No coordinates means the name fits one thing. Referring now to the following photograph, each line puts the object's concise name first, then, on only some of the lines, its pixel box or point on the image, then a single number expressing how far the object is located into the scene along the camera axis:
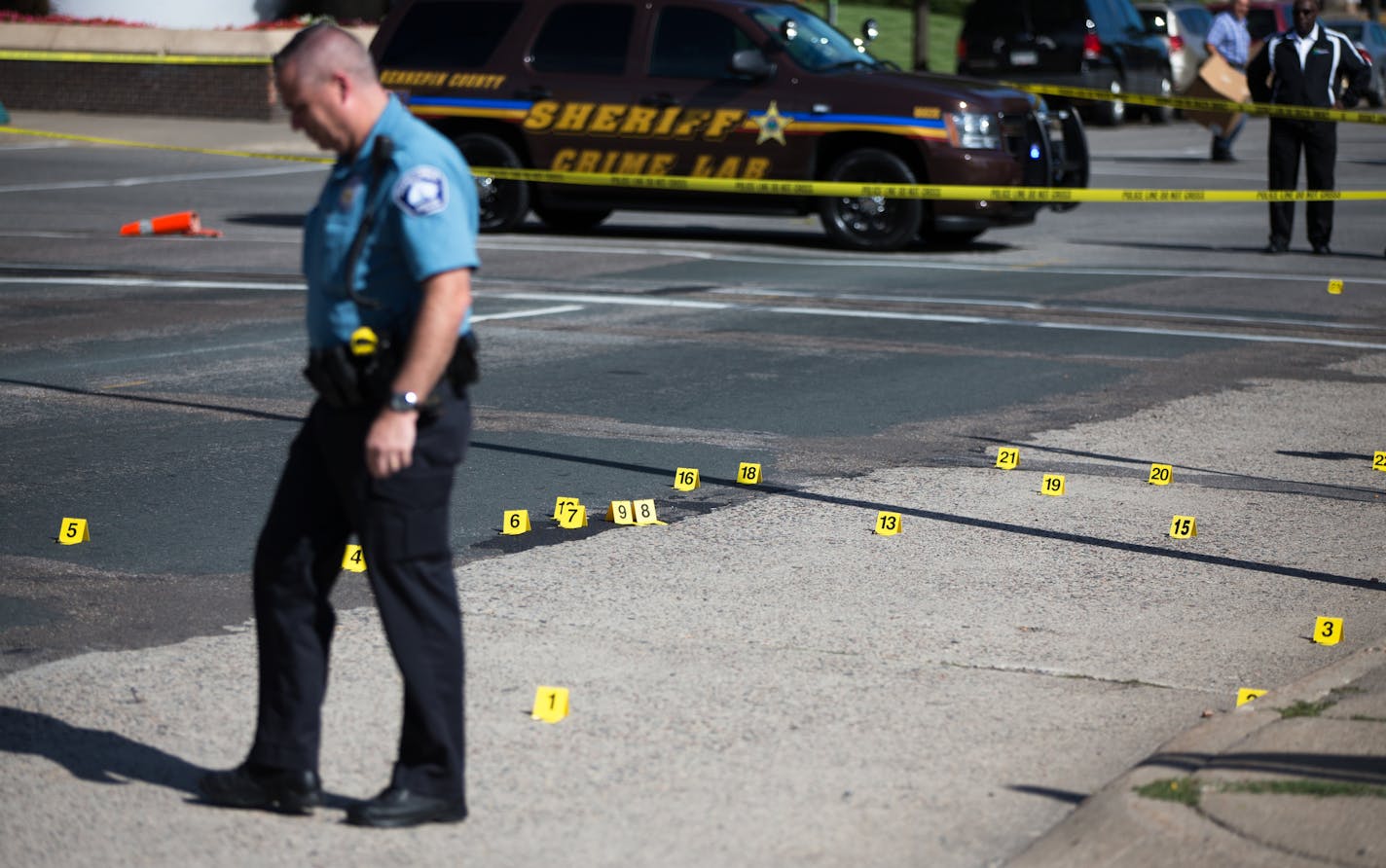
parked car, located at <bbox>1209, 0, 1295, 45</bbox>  73.81
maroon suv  31.97
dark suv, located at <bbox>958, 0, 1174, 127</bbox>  62.00
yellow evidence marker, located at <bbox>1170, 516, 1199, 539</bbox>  13.74
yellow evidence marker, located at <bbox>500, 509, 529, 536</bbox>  13.57
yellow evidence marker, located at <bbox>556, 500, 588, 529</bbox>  13.69
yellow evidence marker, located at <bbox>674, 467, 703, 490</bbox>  14.98
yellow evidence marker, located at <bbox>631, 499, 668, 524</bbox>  13.80
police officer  7.79
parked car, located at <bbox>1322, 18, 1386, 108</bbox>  77.56
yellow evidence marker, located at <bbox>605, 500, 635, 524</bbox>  13.80
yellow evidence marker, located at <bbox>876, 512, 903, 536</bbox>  13.70
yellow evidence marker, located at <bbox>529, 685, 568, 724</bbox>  9.59
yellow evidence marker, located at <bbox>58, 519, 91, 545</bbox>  13.21
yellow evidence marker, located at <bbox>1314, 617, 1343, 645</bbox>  11.23
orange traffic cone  34.06
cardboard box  45.53
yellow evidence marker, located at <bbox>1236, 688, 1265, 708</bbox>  9.99
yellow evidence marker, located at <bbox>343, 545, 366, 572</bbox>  12.50
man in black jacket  32.16
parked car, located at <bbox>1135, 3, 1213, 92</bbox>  67.25
